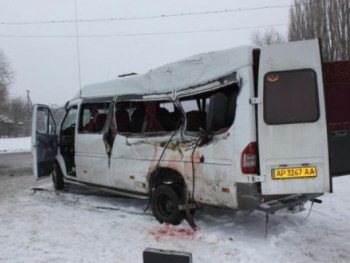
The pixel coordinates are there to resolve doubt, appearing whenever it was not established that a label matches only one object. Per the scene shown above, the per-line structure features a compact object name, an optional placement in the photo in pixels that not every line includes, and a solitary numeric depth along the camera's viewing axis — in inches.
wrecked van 240.8
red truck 280.1
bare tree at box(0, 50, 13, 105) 2263.0
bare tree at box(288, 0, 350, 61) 1360.7
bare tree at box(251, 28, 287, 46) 1825.8
